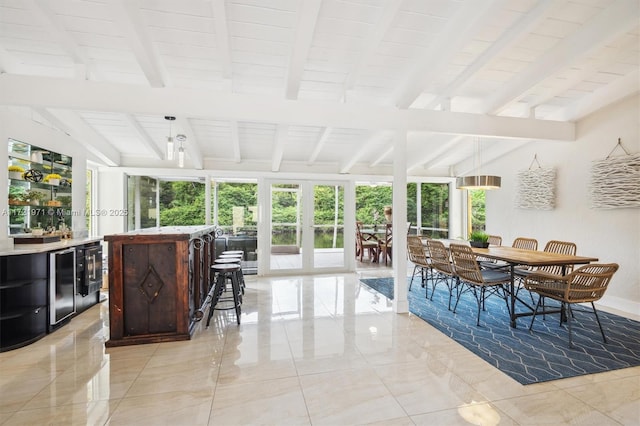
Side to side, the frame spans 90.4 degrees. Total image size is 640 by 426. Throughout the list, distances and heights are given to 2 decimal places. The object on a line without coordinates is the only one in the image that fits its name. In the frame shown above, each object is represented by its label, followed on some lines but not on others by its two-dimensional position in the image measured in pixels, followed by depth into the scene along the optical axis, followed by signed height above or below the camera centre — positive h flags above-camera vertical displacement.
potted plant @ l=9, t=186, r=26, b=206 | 3.58 +0.24
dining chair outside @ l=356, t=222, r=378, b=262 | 8.20 -0.75
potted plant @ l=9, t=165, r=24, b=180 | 3.57 +0.52
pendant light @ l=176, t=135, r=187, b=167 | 4.14 +0.85
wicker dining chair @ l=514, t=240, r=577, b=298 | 4.04 -0.51
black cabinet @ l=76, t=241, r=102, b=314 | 3.97 -0.76
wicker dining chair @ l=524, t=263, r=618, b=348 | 3.02 -0.70
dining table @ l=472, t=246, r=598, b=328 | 3.38 -0.49
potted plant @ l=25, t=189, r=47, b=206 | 3.82 +0.25
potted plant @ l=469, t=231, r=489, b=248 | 4.42 -0.36
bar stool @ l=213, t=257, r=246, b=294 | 4.16 -0.60
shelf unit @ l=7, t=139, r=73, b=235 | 3.61 +0.31
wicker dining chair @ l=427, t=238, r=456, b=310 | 4.29 -0.61
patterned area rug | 2.62 -1.26
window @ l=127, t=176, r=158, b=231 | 6.16 +0.29
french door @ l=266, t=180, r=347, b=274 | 6.59 -0.21
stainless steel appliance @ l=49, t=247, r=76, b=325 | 3.40 -0.77
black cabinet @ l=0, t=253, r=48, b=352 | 3.06 -0.83
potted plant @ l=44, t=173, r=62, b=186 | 4.11 +0.50
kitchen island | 3.08 -0.70
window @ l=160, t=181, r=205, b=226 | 6.54 +0.31
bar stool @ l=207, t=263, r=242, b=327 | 3.62 -0.75
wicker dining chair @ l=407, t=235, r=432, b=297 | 4.85 -0.59
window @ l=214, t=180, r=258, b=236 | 6.40 +0.18
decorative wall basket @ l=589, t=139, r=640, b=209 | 4.09 +0.43
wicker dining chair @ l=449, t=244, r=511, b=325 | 3.71 -0.72
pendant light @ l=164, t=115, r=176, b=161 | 3.68 +0.77
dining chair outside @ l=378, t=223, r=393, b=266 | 7.93 -0.74
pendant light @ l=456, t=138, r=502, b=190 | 4.55 +0.47
